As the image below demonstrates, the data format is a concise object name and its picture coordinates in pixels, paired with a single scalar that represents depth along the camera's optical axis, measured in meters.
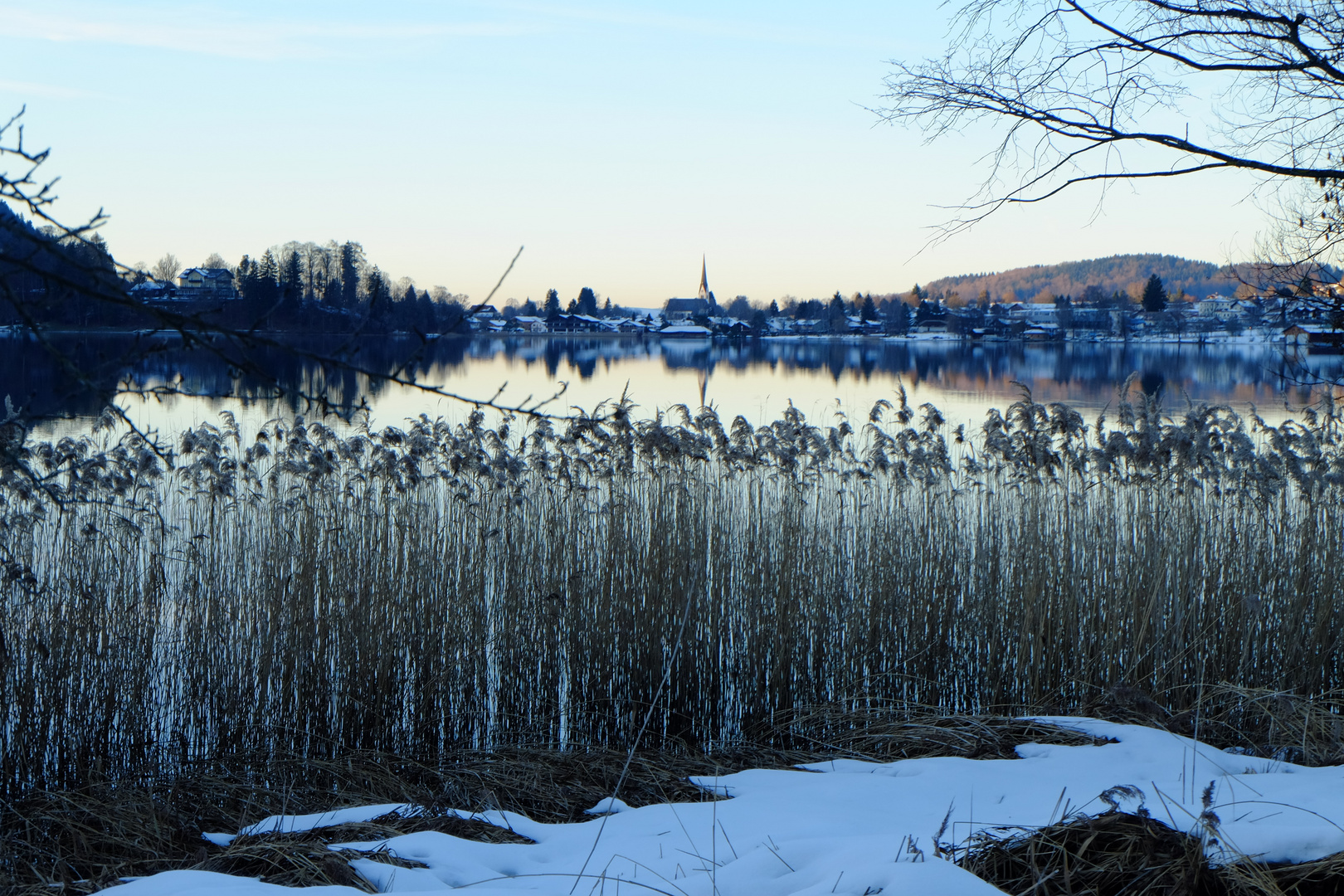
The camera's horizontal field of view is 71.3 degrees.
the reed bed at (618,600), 5.34
